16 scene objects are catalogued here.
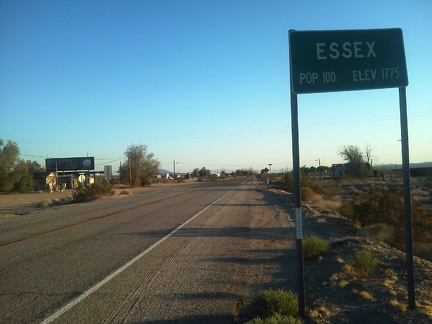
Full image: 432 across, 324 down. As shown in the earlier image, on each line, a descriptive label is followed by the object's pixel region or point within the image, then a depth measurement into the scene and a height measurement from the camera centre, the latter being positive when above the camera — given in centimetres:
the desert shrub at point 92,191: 3953 -140
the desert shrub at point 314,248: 916 -175
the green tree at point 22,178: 7675 +26
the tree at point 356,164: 8675 +141
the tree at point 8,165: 7556 +280
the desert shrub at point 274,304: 538 -179
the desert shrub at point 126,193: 5049 -209
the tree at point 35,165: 11150 +406
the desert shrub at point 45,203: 3553 -218
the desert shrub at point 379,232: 1218 -191
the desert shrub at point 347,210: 1849 -189
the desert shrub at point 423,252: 959 -202
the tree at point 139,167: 9594 +225
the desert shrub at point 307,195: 3341 -190
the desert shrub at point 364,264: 730 -172
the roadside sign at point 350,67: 547 +144
